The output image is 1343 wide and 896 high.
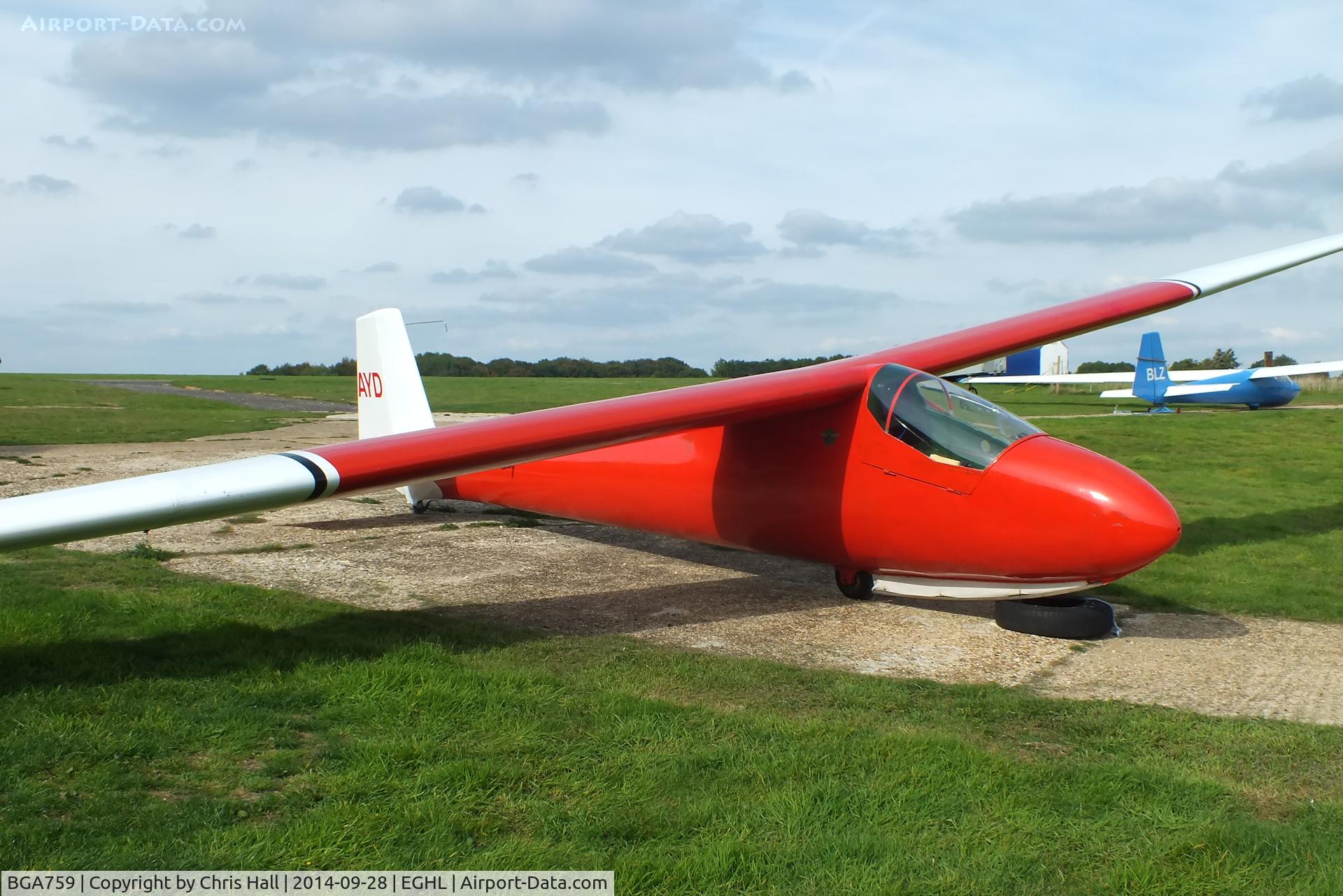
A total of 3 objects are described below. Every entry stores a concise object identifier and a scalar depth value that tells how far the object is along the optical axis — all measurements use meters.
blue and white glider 38.22
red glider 6.10
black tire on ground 7.69
